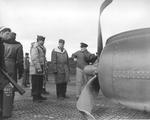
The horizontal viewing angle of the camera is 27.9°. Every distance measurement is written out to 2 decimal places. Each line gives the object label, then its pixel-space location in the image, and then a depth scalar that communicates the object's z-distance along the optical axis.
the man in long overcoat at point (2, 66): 5.09
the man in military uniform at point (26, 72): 14.41
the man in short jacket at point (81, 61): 9.39
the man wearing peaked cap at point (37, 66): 8.23
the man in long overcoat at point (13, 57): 6.57
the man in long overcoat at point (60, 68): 9.45
